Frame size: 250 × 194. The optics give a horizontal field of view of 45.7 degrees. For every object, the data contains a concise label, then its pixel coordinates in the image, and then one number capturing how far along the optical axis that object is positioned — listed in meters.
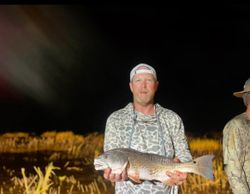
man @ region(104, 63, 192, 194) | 2.31
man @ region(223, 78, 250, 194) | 2.40
